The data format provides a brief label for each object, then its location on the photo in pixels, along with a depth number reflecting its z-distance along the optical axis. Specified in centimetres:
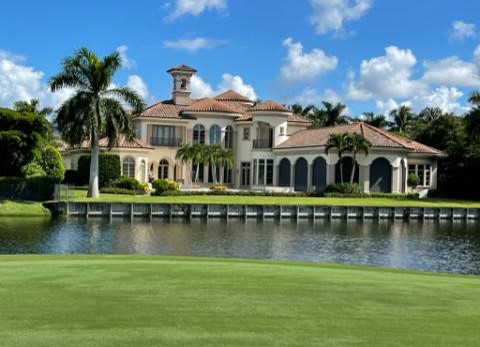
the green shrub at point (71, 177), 5669
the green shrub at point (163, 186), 5334
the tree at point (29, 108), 4568
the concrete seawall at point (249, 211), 4072
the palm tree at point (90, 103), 4478
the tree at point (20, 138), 4300
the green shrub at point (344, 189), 5553
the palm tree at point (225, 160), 6144
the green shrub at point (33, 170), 4503
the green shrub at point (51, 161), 4706
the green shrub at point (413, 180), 6111
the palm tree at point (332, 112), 8981
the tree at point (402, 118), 9388
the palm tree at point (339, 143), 5619
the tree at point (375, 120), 8950
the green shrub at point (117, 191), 5125
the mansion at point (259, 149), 5959
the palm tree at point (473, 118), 5650
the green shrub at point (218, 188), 5578
